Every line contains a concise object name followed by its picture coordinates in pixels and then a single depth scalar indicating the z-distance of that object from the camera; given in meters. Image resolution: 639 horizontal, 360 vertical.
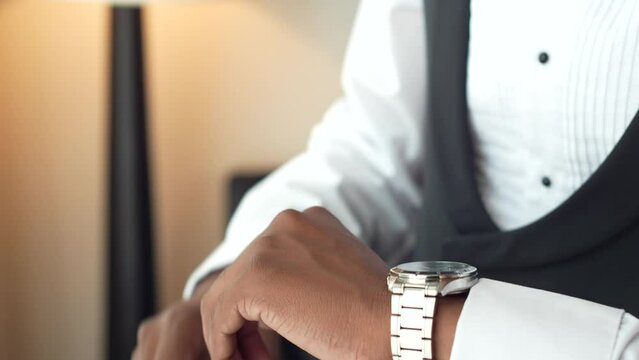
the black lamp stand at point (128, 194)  1.93
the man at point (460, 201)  0.63
